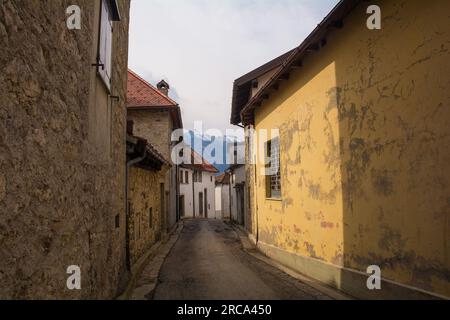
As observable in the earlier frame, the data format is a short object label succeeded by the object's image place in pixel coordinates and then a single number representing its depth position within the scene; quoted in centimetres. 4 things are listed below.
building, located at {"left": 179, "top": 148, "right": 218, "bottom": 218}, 3103
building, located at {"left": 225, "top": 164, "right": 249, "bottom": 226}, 2017
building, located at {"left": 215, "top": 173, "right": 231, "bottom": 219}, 3363
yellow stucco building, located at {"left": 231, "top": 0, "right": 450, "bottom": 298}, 445
